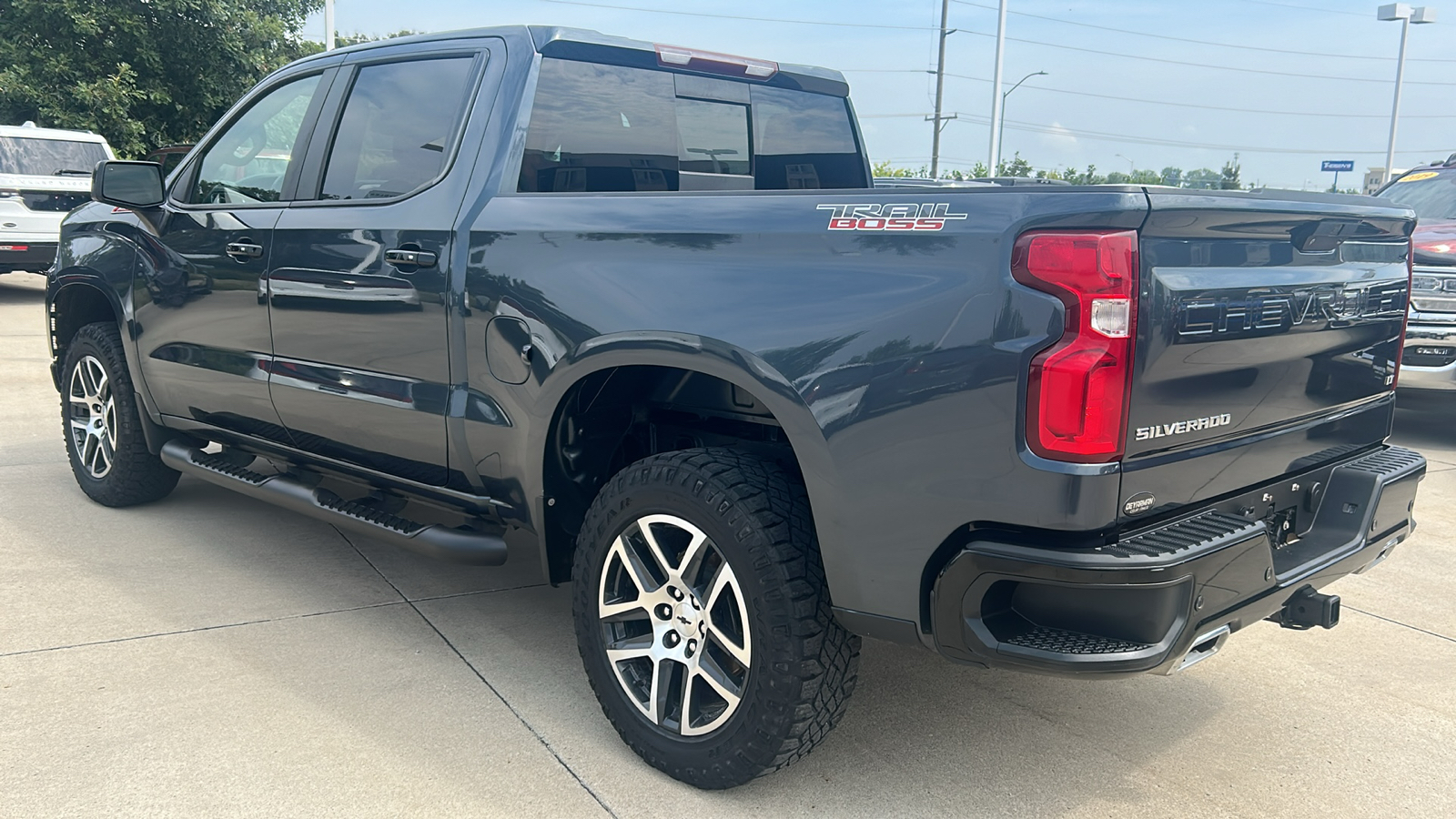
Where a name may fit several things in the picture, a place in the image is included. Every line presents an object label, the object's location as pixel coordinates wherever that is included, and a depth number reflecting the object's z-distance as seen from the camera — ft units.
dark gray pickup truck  7.38
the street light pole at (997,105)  100.99
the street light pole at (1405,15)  88.74
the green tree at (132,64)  57.47
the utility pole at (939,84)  133.49
